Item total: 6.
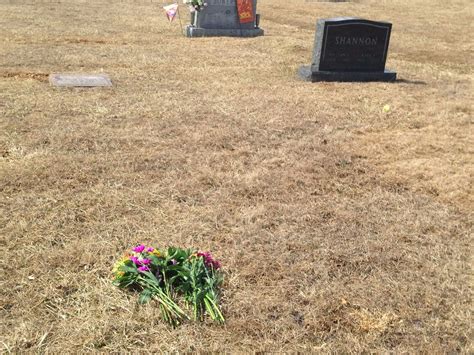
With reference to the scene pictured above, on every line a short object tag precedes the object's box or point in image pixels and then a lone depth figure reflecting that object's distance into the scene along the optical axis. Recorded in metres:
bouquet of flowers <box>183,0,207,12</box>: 12.53
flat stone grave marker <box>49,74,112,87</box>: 7.44
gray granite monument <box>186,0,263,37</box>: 12.94
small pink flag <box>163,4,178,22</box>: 12.30
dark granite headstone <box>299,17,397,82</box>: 8.50
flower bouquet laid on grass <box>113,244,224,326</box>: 2.72
